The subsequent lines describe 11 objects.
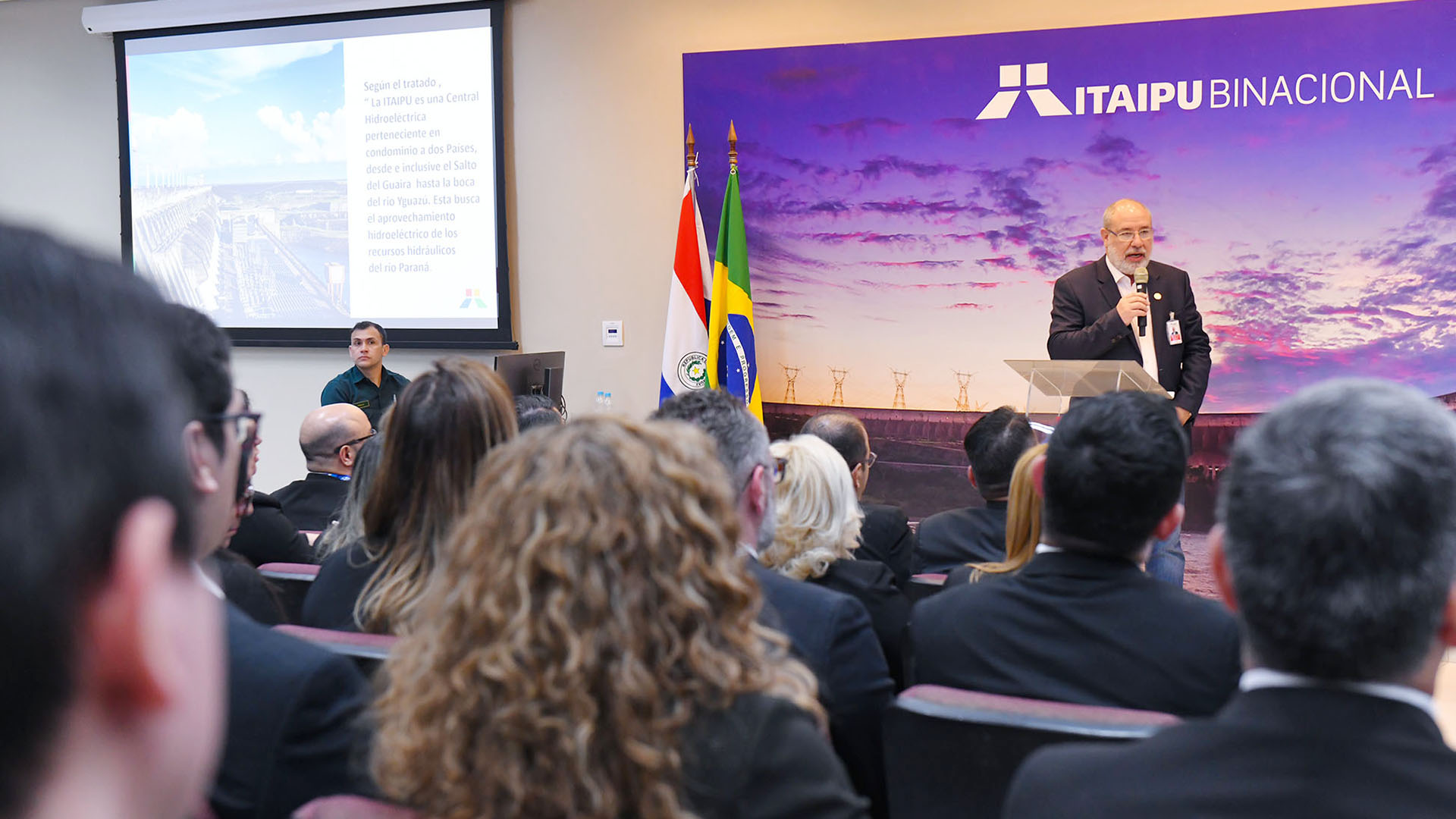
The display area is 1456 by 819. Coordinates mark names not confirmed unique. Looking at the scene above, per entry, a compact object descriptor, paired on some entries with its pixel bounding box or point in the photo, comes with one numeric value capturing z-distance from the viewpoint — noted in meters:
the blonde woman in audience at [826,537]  2.30
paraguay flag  5.82
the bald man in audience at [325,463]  3.46
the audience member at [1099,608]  1.62
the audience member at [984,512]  2.81
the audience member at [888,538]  2.96
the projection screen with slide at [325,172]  6.23
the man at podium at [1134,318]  4.33
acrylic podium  3.73
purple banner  4.97
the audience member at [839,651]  1.76
